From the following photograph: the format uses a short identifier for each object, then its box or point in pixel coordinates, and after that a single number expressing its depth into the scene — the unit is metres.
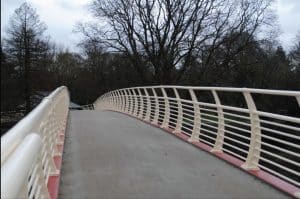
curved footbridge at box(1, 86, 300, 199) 1.37
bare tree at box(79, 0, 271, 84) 20.45
